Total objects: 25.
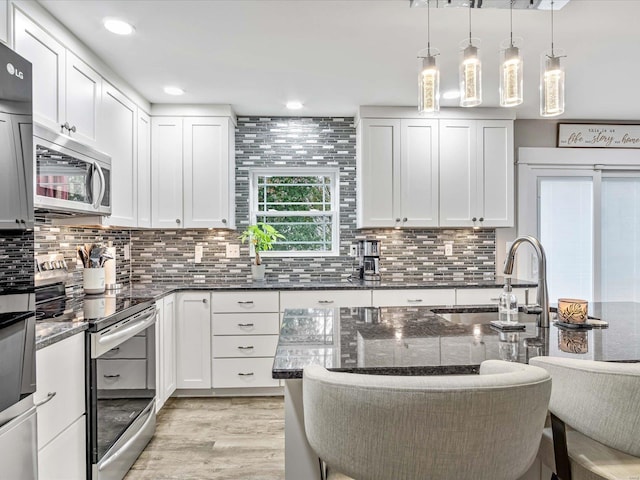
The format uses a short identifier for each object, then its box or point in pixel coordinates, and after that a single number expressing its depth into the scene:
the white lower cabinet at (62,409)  1.51
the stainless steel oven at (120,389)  1.86
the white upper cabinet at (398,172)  3.66
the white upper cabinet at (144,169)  3.31
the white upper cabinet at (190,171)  3.56
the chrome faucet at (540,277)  1.60
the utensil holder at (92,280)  2.62
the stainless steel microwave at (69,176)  1.83
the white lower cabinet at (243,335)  3.35
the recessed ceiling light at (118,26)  2.21
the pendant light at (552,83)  1.67
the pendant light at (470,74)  1.66
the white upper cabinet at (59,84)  1.92
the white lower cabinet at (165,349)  2.93
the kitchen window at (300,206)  4.04
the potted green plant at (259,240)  3.68
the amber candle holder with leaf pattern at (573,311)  1.66
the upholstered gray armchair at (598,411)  0.96
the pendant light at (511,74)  1.65
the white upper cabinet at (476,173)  3.71
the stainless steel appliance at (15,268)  1.08
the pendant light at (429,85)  1.68
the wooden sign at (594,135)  4.07
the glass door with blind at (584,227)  4.06
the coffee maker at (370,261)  3.75
